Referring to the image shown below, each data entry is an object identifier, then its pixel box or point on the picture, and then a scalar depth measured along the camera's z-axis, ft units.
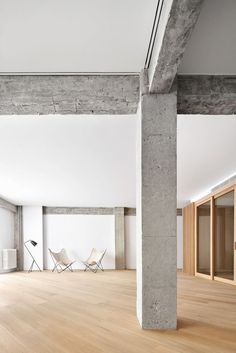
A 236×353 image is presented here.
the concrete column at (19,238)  34.53
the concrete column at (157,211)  10.23
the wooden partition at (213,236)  23.16
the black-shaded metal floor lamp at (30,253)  32.94
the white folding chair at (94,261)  32.91
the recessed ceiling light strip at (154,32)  7.87
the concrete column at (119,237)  34.91
